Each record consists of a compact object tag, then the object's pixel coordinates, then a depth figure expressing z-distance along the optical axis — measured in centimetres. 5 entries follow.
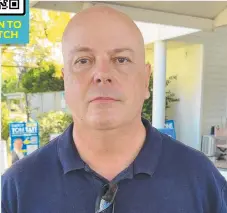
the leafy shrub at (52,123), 734
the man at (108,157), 97
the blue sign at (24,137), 479
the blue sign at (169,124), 658
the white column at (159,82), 575
